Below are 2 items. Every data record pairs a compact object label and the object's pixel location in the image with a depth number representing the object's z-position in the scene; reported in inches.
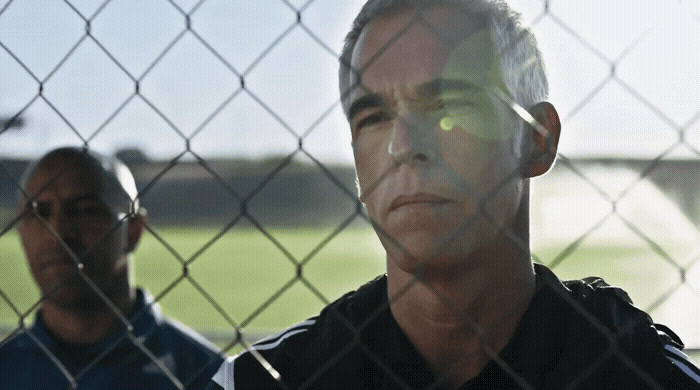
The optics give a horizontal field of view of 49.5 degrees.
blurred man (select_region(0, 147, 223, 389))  66.0
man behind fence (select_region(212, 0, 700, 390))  35.1
